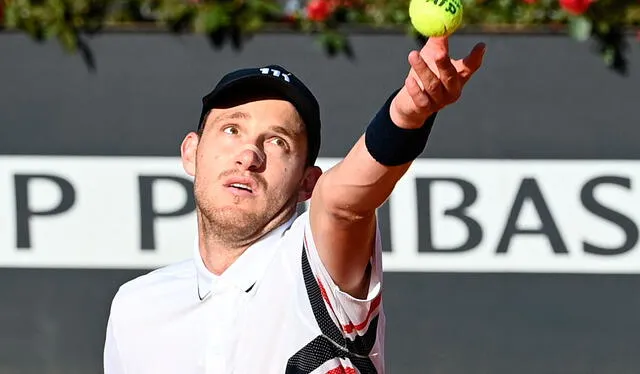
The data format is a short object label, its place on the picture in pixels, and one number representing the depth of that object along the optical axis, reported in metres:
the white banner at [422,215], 11.55
